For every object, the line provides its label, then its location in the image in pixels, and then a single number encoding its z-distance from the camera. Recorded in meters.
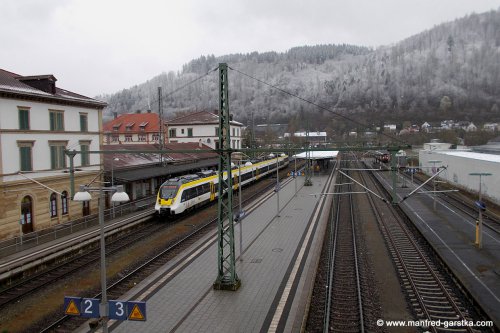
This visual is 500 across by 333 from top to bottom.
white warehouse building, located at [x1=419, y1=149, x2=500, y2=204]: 35.12
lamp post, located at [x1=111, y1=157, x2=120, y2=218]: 30.11
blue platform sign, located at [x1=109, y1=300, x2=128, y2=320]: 9.59
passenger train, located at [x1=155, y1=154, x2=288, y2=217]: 29.81
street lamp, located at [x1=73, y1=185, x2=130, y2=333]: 9.66
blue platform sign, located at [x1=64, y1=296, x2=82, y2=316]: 9.44
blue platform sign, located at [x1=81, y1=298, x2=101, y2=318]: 9.52
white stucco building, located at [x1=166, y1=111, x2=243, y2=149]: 68.75
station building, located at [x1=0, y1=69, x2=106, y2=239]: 24.64
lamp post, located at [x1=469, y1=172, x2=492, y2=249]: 20.66
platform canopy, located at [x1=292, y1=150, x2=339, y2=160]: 60.62
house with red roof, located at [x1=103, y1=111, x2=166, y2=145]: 75.46
